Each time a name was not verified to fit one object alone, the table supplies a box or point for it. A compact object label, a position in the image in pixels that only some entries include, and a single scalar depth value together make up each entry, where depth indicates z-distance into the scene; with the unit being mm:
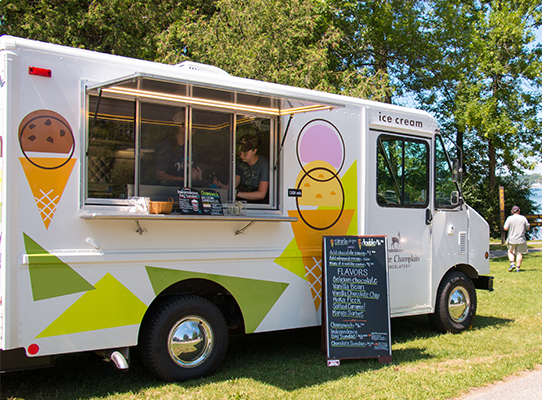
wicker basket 4398
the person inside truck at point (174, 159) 4785
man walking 13508
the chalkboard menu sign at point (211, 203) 4773
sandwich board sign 5430
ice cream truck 3980
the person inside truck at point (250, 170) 5297
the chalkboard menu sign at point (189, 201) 4633
